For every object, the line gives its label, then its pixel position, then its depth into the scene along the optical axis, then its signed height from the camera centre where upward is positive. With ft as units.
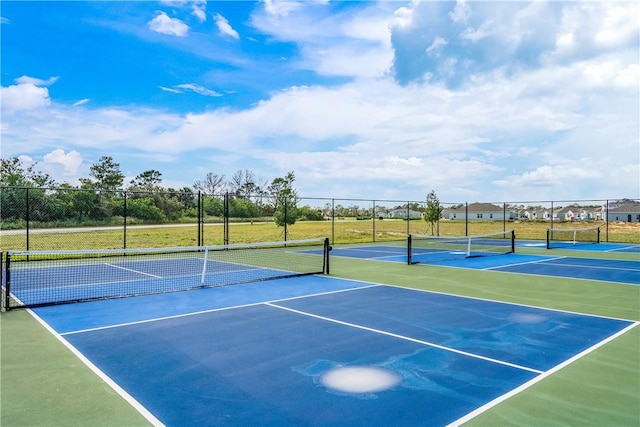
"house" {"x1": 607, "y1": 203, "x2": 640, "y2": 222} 121.60 +0.50
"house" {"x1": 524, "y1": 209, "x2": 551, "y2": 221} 110.93 +0.09
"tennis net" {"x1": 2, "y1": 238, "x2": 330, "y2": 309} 30.37 -5.59
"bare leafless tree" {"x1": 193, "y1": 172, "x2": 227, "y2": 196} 133.96 +9.51
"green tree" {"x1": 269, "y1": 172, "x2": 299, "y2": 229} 71.05 +0.82
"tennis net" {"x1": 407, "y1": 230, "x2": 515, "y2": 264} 53.83 -5.32
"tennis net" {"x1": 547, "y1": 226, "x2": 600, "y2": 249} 75.31 -4.70
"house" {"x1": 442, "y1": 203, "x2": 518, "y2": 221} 148.02 +0.87
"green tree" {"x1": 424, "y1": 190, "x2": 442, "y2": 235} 91.97 +0.80
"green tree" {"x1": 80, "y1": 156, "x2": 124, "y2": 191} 121.70 +11.04
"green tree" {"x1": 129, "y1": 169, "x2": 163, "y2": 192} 152.46 +12.03
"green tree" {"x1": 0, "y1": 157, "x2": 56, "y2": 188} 96.48 +8.79
